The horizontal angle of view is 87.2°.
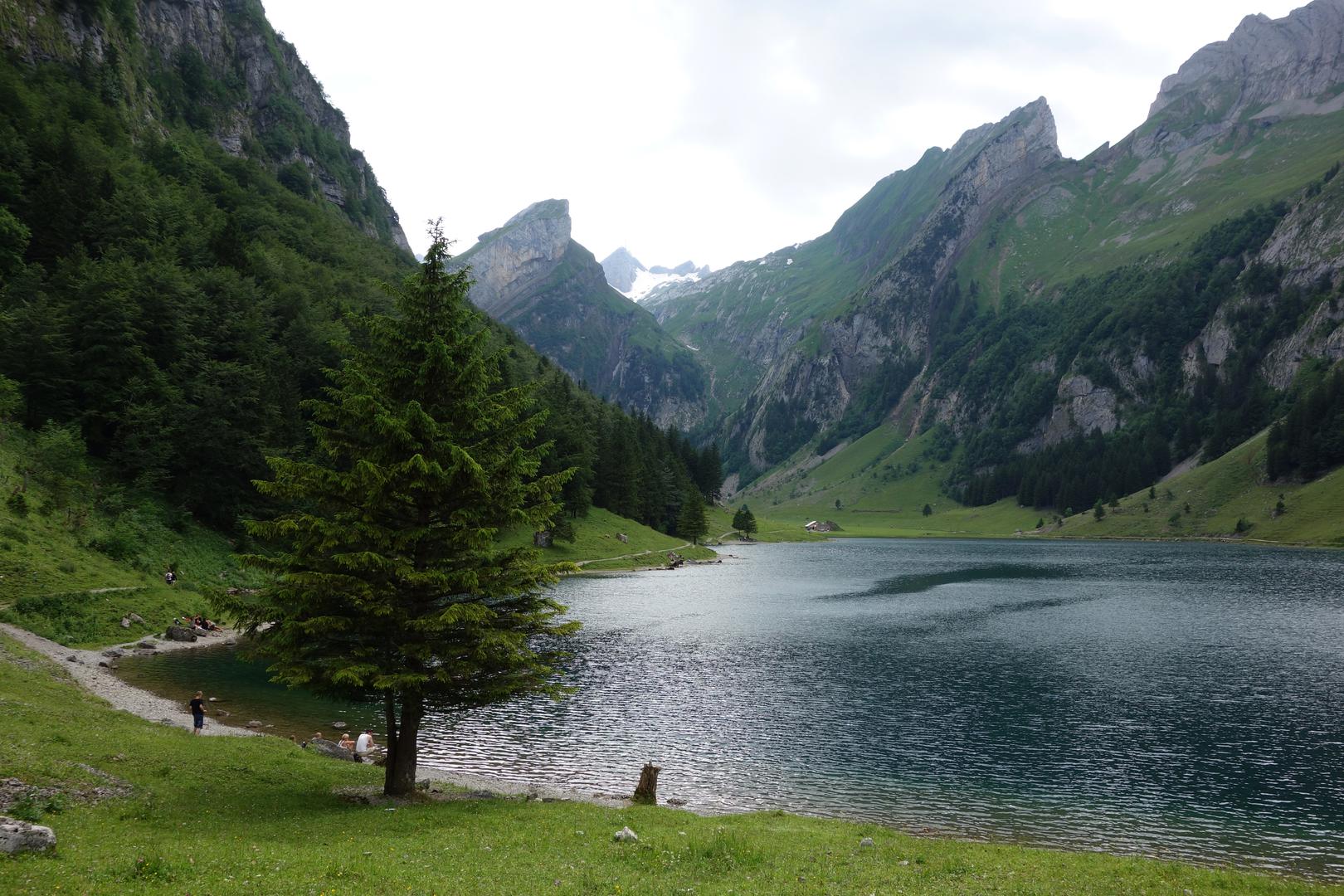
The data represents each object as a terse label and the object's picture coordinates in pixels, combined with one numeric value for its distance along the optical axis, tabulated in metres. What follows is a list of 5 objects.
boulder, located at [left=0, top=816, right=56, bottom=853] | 13.36
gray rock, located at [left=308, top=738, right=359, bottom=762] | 31.67
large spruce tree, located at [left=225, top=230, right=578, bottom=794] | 22.33
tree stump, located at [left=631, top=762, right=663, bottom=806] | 27.75
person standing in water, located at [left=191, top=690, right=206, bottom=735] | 30.52
